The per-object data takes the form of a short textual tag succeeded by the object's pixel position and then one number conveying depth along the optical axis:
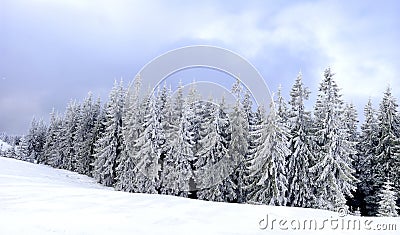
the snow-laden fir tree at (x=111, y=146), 41.28
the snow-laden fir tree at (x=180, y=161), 33.69
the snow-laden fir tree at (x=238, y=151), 32.69
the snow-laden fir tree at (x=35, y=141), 77.21
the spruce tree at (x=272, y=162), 28.62
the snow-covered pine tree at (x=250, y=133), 30.48
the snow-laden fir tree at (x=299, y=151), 29.52
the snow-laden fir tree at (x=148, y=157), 34.47
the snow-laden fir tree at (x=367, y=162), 34.31
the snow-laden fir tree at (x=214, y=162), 32.31
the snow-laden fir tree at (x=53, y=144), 62.28
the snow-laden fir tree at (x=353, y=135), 35.78
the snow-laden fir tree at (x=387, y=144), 32.47
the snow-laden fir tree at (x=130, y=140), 36.94
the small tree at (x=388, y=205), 25.70
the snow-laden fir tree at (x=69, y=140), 57.78
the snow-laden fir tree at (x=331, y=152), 28.28
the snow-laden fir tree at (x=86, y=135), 50.56
